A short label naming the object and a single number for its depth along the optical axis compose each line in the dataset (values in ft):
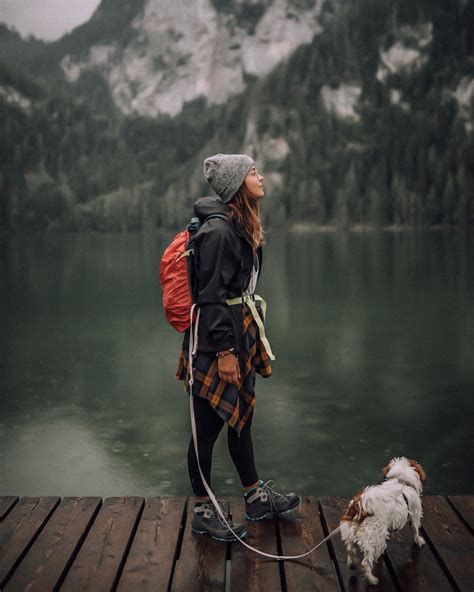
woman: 9.25
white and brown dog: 8.38
